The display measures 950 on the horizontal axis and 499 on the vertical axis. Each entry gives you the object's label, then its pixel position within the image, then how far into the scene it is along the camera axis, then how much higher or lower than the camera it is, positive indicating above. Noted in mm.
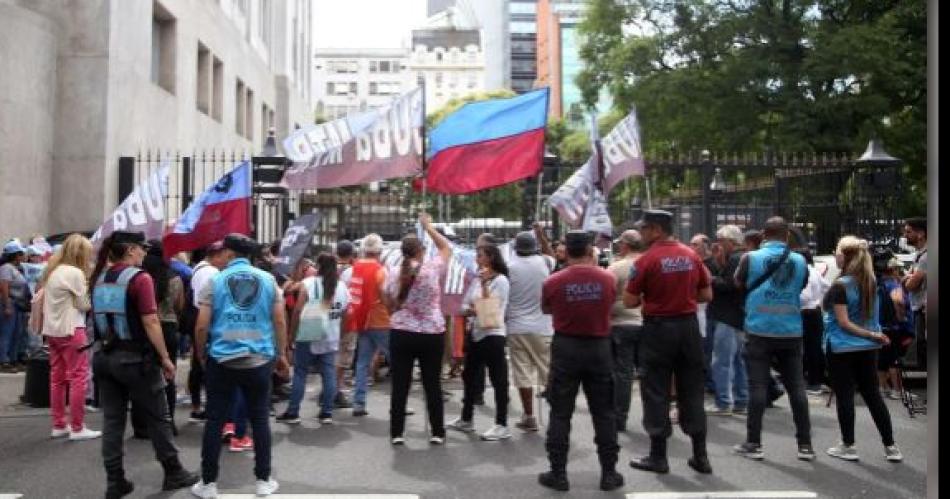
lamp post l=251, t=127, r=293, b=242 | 14789 +1506
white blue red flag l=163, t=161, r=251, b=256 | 8164 +458
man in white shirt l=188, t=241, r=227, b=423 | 7643 -261
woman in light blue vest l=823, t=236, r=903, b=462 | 6605 -604
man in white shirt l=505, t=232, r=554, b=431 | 7762 -567
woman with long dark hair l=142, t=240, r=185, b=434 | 7555 -319
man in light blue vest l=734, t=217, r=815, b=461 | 6680 -512
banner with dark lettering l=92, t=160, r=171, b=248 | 8469 +473
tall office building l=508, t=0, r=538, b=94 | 114250 +30168
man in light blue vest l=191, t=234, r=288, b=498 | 5566 -576
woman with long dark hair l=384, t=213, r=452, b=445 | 7121 -611
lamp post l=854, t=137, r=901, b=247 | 14102 +1331
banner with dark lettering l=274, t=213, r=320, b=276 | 8219 +172
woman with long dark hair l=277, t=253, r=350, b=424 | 8195 -785
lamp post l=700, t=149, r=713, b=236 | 13688 +1186
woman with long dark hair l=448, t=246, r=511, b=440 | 7613 -710
